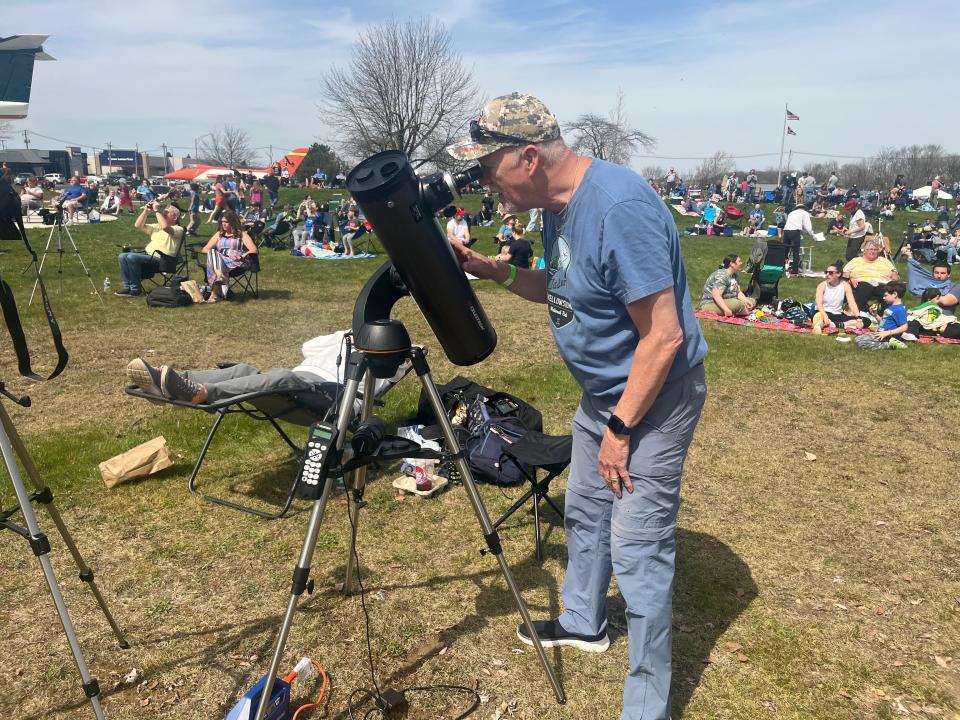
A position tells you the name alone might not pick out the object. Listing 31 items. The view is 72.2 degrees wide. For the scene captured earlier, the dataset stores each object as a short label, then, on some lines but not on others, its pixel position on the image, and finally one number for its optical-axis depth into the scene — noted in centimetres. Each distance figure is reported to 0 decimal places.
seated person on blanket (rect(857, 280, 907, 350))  857
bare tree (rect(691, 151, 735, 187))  6694
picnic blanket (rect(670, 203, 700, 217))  3073
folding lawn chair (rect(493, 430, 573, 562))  365
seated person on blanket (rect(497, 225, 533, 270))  1299
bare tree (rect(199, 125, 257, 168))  7438
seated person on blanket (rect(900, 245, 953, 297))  1198
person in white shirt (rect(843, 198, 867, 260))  1566
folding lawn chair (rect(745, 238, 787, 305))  1139
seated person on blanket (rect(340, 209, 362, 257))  1605
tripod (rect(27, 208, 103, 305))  1022
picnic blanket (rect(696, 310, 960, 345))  953
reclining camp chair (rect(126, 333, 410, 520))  380
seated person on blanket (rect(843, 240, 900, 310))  1037
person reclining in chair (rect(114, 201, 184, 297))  1018
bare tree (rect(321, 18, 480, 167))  3812
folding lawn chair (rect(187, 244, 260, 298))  1041
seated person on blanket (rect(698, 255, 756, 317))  1024
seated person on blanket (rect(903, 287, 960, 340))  906
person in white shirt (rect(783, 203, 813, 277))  1553
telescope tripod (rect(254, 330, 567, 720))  218
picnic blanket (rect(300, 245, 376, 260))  1559
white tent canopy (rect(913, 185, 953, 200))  3228
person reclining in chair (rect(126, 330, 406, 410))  373
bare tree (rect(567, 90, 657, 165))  4481
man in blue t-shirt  207
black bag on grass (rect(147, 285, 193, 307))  961
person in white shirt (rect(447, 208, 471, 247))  1430
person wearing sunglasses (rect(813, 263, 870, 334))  962
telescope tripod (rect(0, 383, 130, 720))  220
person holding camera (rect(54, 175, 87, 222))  2174
